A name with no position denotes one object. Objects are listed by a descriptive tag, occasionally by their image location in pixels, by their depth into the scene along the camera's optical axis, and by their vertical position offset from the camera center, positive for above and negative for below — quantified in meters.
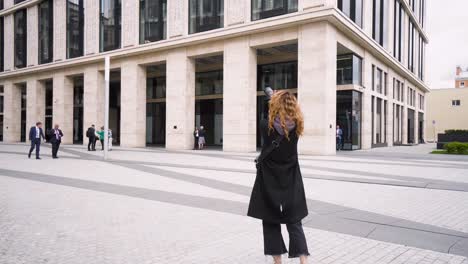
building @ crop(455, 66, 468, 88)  85.68 +12.65
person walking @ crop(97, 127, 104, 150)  24.85 -0.31
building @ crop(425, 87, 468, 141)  62.69 +3.92
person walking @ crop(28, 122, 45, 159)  17.12 -0.27
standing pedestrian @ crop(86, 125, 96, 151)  24.00 -0.34
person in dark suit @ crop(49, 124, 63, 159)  17.27 -0.46
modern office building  20.95 +5.37
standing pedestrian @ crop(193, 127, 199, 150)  25.66 -0.44
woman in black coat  3.46 -0.47
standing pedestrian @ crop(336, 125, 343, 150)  24.94 -0.45
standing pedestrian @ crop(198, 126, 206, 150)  25.53 -0.40
